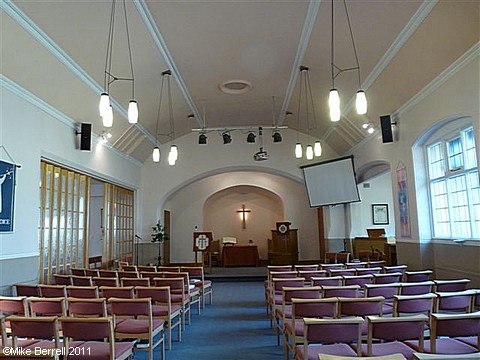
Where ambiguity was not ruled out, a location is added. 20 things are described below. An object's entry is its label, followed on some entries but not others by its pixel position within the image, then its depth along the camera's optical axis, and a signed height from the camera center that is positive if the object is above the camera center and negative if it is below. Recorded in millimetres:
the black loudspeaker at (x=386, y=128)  7832 +2035
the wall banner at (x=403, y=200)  7701 +623
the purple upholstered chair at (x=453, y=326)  2721 -644
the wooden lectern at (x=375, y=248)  9234 -367
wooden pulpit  13281 -310
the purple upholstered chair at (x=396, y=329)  2725 -651
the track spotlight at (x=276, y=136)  9719 +2397
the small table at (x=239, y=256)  14242 -649
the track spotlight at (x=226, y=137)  9766 +2426
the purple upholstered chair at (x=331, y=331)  2748 -661
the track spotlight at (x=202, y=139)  9453 +2319
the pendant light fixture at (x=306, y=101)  7535 +3020
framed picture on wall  12258 +581
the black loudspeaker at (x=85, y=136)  7668 +2015
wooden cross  16219 +850
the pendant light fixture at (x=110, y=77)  4324 +2759
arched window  5965 +786
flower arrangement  11812 +105
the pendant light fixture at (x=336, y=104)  4422 +1432
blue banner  5340 +671
